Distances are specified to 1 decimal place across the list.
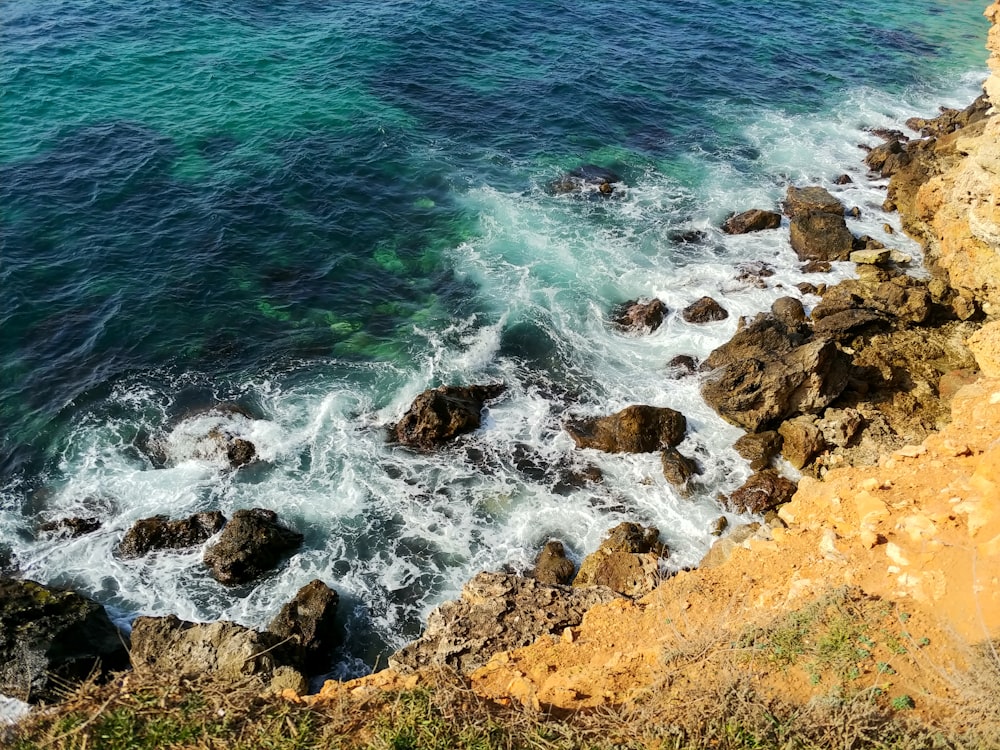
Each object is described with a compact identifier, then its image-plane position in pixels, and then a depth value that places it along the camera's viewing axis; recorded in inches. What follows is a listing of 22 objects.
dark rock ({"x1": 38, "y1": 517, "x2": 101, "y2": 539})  893.2
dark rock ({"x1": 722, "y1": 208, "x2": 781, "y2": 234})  1430.9
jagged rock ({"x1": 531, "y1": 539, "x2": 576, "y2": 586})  847.7
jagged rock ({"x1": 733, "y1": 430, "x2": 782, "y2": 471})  981.8
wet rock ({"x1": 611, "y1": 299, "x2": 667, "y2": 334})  1220.5
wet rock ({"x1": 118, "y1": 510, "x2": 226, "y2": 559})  878.4
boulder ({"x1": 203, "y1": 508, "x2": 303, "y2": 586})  849.5
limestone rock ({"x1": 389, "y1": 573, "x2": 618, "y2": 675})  666.8
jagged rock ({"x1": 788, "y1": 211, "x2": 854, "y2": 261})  1344.7
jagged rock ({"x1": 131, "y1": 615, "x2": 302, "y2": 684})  703.7
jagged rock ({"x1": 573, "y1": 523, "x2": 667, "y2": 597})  800.3
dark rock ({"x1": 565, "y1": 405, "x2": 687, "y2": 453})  1007.0
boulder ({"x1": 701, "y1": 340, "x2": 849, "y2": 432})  1000.9
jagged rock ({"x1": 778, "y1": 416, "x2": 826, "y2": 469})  969.5
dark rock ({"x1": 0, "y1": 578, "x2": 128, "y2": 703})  705.0
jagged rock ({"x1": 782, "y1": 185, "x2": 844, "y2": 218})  1454.2
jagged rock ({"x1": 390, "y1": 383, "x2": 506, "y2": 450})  1019.3
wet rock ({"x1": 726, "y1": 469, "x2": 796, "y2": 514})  924.6
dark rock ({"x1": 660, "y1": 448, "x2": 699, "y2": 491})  961.5
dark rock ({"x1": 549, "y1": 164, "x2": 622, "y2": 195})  1558.8
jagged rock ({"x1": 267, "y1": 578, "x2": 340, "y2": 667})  765.9
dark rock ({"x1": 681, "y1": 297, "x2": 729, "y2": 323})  1221.7
